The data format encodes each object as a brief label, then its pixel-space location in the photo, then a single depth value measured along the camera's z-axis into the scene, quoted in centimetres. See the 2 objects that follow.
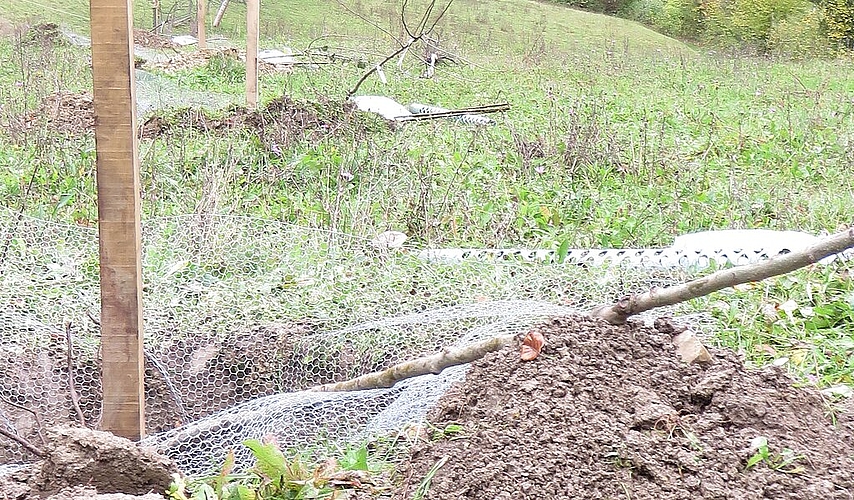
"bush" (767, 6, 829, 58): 1883
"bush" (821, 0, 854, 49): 2048
